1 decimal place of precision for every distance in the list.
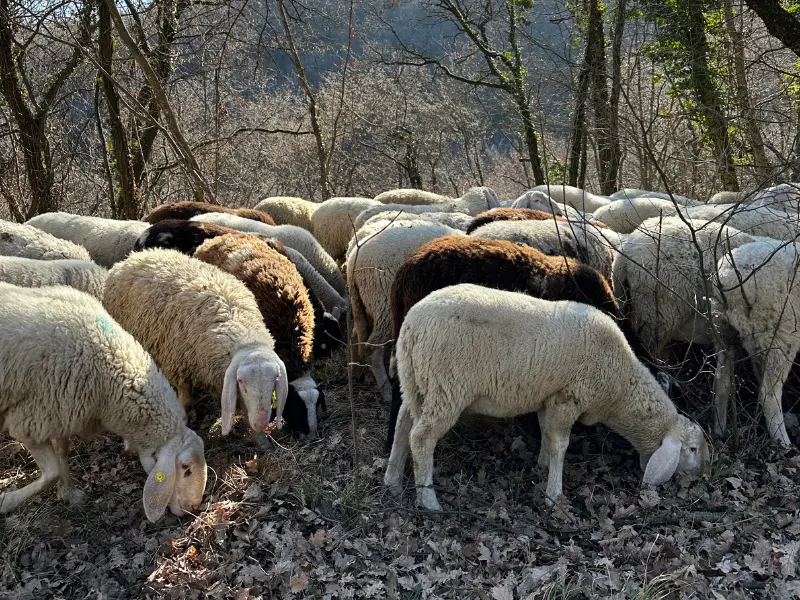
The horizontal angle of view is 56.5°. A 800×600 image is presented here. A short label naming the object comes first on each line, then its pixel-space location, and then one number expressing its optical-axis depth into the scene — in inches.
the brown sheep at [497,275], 200.2
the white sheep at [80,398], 168.7
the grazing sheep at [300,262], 256.4
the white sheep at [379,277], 232.2
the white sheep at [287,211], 418.3
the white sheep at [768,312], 194.4
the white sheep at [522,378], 165.3
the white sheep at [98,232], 306.8
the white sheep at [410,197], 410.3
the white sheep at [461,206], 341.1
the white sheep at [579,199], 404.2
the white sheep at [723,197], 376.2
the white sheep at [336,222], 378.9
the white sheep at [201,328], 186.2
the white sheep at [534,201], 345.4
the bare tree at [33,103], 420.8
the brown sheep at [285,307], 207.6
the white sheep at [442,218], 292.4
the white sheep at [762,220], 248.0
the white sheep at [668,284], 219.9
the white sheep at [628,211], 334.0
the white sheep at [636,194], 365.1
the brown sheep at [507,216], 279.9
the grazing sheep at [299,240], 311.7
